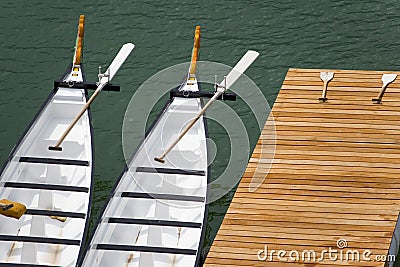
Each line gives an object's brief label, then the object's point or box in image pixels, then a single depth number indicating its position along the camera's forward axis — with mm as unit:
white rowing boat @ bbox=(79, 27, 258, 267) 15703
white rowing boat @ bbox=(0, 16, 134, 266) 15938
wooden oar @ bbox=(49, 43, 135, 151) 16969
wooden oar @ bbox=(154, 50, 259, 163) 16859
